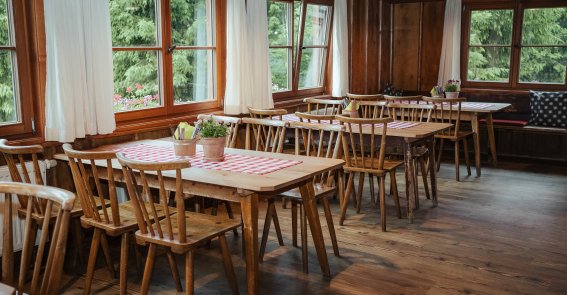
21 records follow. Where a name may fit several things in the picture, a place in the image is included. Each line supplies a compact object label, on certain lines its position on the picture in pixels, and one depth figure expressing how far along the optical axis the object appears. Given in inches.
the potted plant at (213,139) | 133.5
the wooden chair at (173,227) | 105.3
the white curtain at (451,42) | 291.7
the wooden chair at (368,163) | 167.9
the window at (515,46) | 278.5
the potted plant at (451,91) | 254.7
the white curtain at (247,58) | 202.7
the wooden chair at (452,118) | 224.7
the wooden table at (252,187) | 112.6
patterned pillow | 264.5
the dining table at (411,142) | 174.6
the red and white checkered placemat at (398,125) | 189.9
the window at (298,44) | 241.5
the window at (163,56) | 171.9
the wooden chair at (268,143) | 146.8
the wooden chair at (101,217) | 113.7
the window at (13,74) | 139.3
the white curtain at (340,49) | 266.1
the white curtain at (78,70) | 142.3
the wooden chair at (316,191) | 140.5
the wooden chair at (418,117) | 190.4
